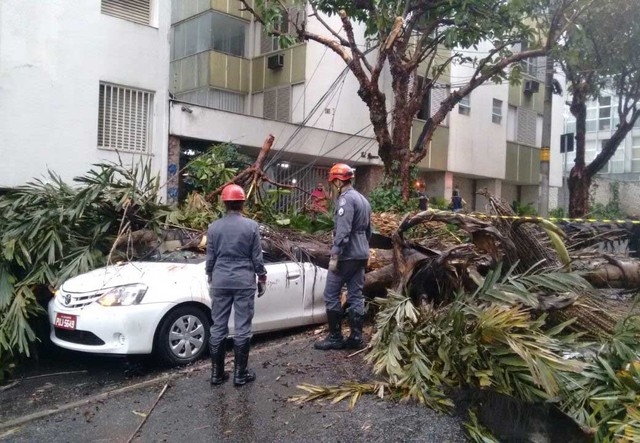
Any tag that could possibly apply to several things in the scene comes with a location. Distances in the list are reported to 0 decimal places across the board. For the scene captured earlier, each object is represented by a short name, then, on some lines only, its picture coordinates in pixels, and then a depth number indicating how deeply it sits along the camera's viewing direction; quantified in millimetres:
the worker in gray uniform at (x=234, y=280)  5617
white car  6176
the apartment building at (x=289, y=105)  15406
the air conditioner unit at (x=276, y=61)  17891
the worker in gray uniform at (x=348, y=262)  6195
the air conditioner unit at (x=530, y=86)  24016
